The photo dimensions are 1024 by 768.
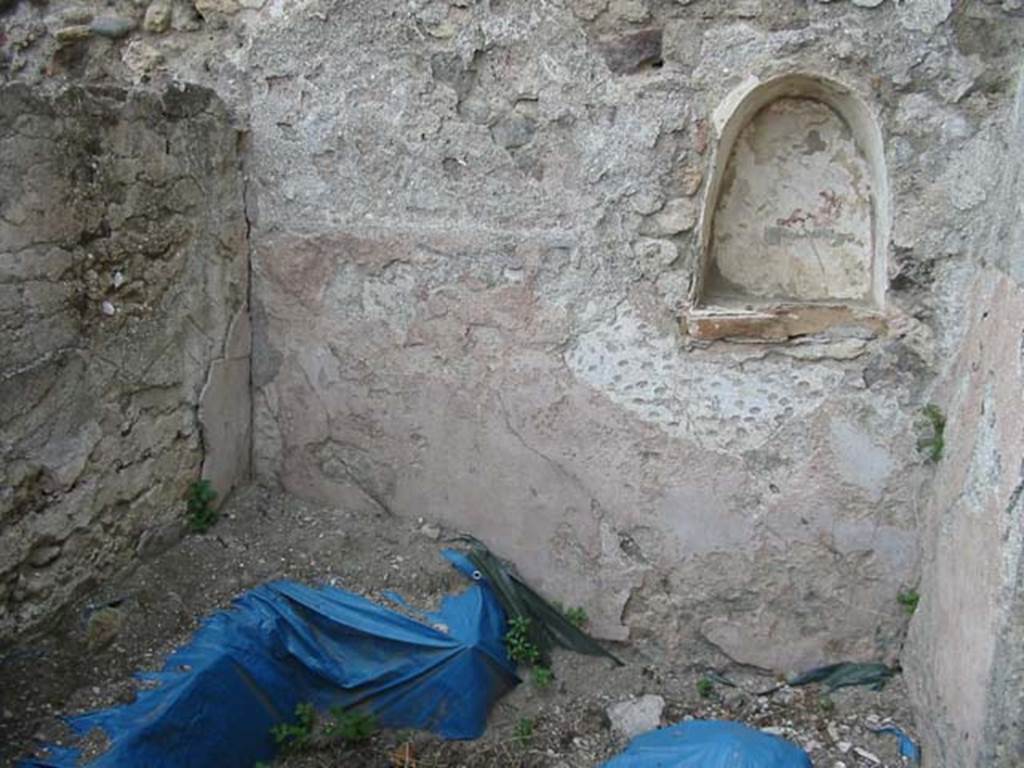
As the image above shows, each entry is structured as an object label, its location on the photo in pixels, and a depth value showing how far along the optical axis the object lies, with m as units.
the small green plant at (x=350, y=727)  2.58
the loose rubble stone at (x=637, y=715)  2.78
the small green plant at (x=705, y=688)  2.89
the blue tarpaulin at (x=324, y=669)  2.41
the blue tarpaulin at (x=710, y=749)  2.44
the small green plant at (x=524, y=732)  2.70
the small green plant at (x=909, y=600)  2.76
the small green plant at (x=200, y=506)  2.99
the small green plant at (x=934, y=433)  2.66
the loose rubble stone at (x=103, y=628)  2.49
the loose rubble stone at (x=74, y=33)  3.08
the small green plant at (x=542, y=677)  2.84
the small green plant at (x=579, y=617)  2.98
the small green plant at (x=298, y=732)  2.52
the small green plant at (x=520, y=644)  2.85
